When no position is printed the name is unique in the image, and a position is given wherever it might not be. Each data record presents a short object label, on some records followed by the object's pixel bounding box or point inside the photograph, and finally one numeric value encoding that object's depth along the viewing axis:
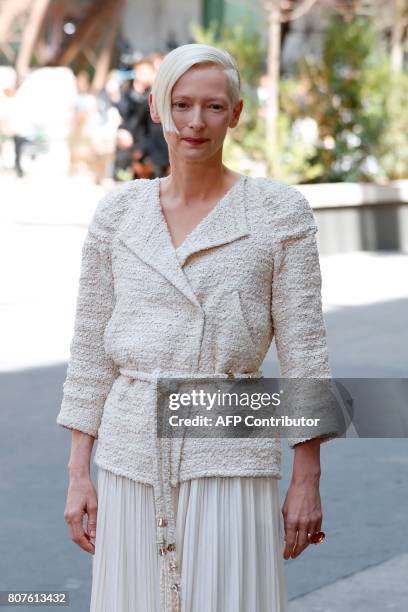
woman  2.71
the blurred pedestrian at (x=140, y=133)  17.78
